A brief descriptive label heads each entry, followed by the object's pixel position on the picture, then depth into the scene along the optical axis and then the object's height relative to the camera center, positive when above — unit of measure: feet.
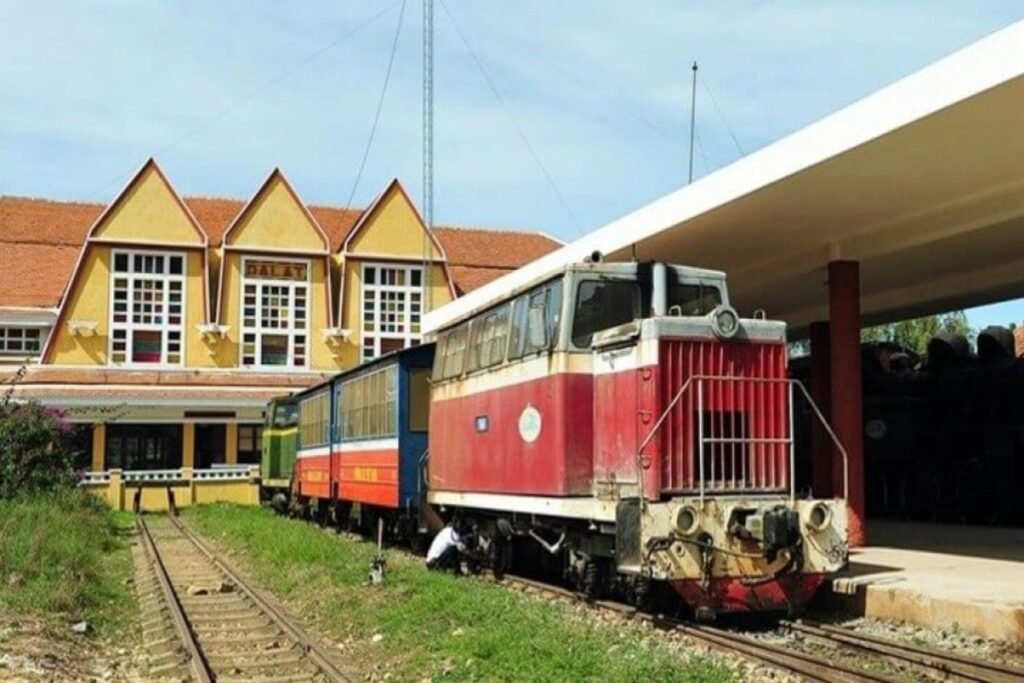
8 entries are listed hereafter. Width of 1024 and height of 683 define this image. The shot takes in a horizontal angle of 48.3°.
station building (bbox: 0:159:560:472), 131.03 +15.53
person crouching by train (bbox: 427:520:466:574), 47.52 -4.76
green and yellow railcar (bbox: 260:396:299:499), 98.68 -0.69
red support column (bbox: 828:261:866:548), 51.88 +3.10
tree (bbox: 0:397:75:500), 76.23 -0.97
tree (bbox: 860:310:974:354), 162.24 +15.86
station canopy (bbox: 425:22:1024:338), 34.91 +9.54
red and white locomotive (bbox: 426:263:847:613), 33.47 -0.15
